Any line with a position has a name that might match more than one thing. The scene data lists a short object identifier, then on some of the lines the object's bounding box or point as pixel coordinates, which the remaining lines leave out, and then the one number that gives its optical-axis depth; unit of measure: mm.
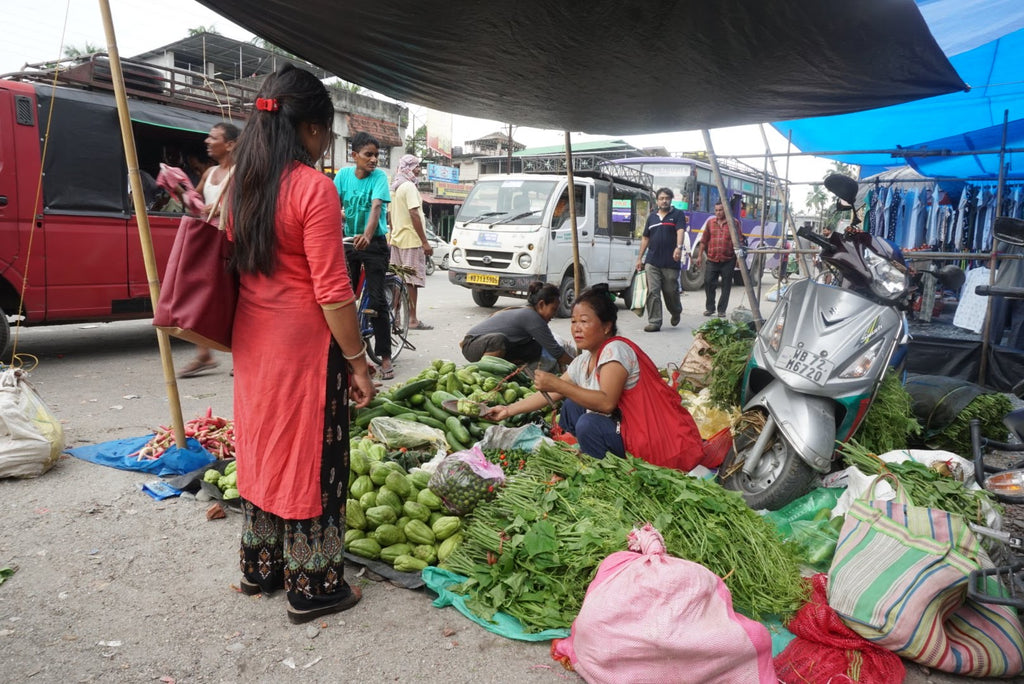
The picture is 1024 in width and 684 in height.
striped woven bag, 2365
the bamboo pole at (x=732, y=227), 5641
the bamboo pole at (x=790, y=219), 5447
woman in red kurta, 2408
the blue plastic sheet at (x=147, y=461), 3998
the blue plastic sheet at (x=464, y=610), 2572
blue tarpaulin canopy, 3996
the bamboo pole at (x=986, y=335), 6245
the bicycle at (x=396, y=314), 7105
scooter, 3461
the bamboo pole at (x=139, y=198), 3472
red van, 6215
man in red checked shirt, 11398
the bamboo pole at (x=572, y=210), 5696
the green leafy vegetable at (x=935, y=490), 2982
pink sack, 2082
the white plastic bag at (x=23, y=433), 3816
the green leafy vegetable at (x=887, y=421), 3951
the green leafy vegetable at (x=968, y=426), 4379
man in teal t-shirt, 6543
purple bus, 19000
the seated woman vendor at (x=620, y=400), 3496
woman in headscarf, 8125
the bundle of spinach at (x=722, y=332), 5297
